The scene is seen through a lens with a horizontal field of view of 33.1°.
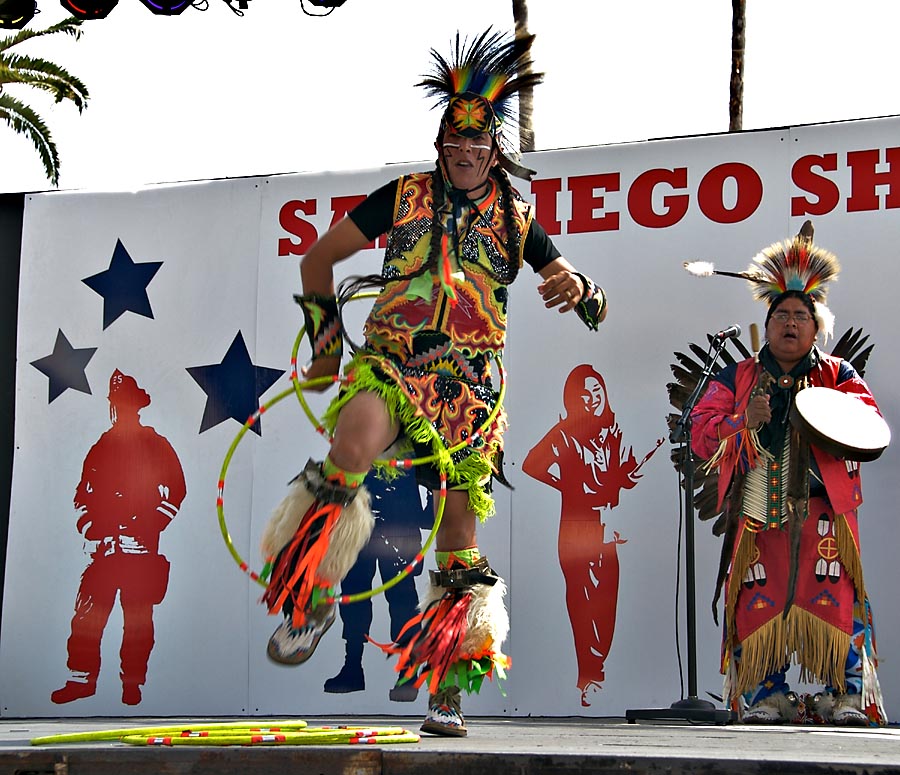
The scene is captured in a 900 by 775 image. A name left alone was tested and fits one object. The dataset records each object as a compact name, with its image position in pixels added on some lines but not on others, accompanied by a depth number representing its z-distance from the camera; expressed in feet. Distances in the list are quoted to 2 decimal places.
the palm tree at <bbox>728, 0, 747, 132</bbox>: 52.24
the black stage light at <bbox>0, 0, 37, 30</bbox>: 32.94
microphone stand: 19.10
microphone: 21.27
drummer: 19.67
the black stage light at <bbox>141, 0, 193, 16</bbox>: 32.42
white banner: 22.38
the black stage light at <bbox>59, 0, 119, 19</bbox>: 32.65
